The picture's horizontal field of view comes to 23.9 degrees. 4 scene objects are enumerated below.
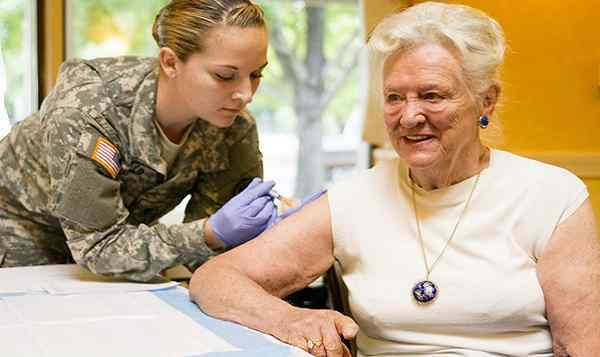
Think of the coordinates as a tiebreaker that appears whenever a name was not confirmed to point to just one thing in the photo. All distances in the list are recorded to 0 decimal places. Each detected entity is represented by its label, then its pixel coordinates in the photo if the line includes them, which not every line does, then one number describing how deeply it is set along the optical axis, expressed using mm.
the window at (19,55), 4445
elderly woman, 2106
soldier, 2399
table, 1988
